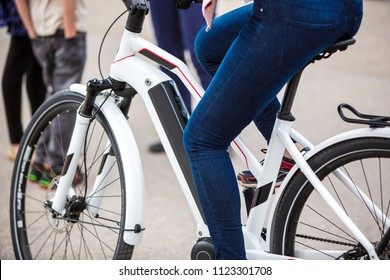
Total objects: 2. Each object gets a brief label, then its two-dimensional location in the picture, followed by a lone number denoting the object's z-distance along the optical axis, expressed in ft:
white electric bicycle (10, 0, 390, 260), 16.32
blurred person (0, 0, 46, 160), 30.83
